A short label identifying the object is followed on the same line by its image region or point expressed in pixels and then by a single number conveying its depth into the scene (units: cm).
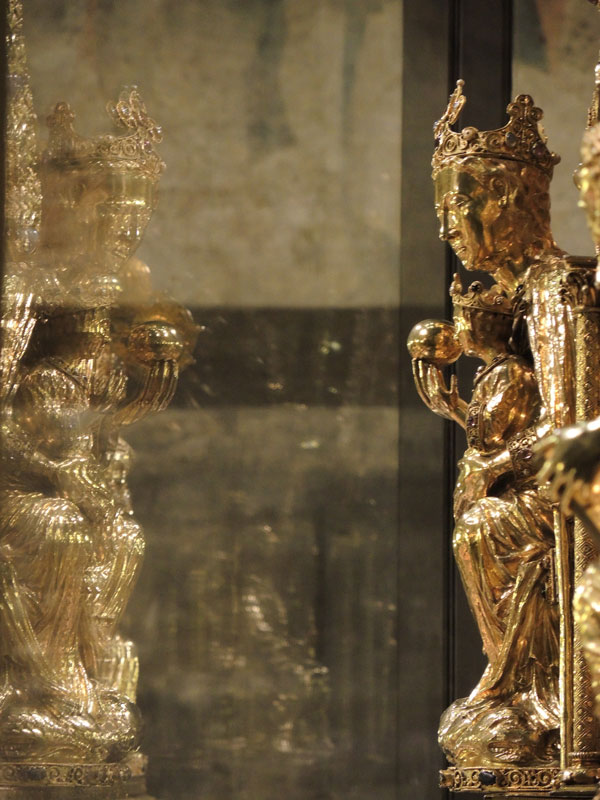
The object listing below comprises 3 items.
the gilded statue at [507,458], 659
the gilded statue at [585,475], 433
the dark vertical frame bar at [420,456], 870
